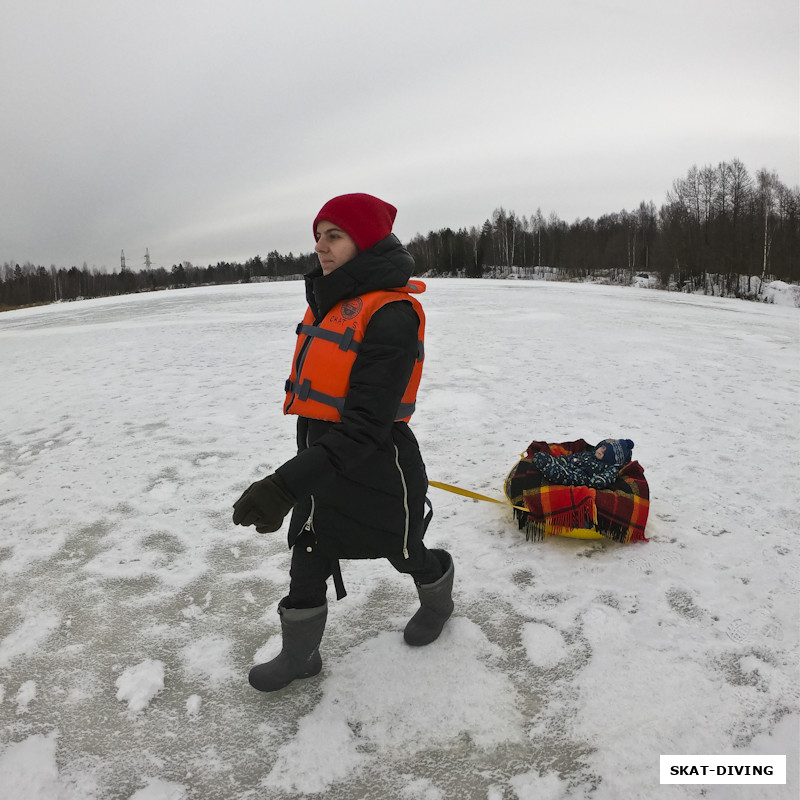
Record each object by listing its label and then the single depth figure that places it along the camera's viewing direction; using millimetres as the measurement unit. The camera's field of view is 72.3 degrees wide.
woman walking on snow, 1814
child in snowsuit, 3432
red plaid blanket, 3189
